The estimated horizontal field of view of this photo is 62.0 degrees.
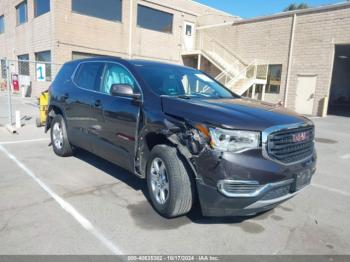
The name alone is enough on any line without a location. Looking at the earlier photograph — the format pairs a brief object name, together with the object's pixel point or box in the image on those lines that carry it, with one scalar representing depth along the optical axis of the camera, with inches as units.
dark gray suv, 112.7
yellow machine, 362.9
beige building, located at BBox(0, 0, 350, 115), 652.1
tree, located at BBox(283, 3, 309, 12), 2137.1
